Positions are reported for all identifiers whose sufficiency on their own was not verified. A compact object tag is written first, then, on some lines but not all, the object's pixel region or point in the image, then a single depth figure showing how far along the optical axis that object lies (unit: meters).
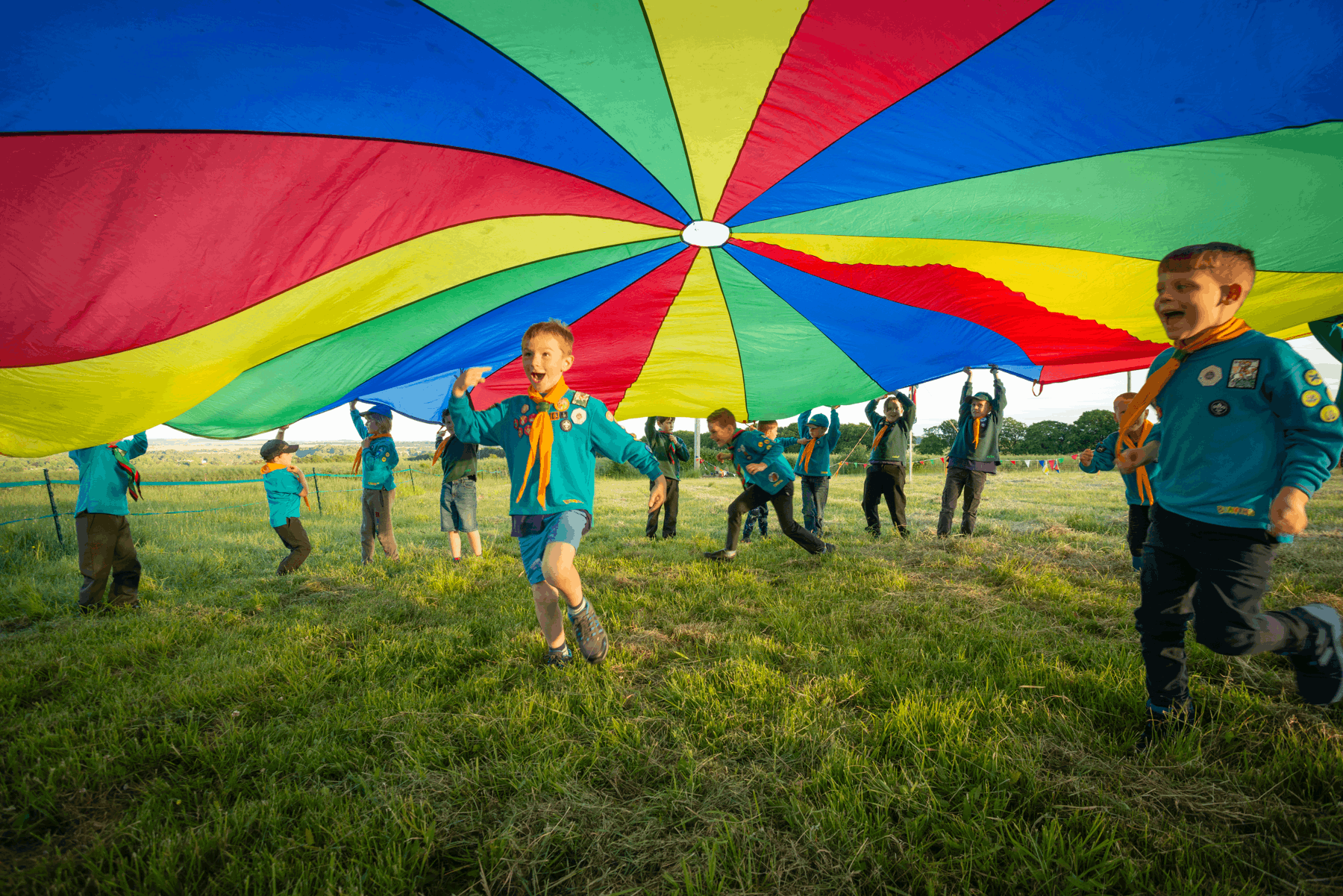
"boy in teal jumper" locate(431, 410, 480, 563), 5.39
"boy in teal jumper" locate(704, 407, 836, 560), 5.23
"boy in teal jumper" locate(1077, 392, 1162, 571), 3.23
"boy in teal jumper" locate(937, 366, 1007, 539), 6.14
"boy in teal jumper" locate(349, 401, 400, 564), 5.54
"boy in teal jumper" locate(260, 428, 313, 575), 5.17
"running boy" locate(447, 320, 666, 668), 2.56
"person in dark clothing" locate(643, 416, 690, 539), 7.16
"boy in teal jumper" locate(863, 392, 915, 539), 6.54
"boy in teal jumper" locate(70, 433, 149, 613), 3.96
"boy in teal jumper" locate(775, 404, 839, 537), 7.05
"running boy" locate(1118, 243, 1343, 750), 1.63
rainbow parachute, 1.80
